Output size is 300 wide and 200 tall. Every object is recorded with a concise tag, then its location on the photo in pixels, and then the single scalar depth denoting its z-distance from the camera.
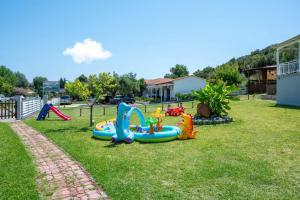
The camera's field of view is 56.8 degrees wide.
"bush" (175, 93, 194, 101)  39.31
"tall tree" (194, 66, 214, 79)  73.50
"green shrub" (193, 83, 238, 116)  14.33
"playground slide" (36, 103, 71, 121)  18.08
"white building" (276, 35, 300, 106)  19.33
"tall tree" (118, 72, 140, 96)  53.78
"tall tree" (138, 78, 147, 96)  58.29
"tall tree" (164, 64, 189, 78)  89.76
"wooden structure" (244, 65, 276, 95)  40.41
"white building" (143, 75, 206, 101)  45.78
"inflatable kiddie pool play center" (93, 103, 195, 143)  9.38
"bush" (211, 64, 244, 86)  41.53
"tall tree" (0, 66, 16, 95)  67.69
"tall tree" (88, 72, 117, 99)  15.38
